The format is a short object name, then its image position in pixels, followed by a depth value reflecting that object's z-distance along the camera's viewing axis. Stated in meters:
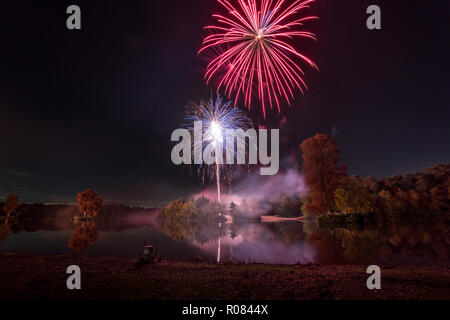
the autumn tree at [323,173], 56.66
